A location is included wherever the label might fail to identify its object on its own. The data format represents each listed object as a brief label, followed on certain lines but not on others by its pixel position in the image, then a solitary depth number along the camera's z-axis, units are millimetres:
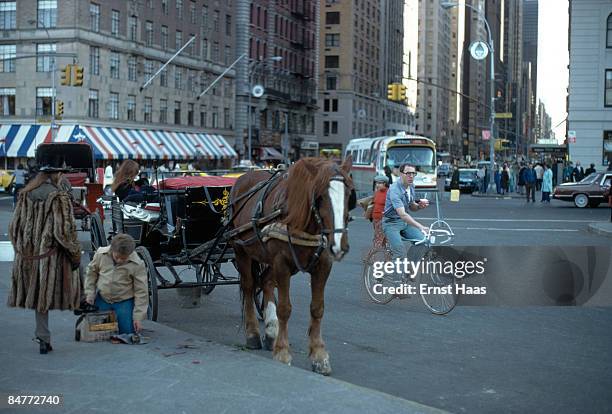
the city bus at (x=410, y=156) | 48156
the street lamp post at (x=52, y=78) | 52844
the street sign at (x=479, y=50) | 49094
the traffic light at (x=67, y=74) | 41469
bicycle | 12070
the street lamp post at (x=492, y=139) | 55250
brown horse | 7945
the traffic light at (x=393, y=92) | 46844
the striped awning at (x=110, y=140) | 55812
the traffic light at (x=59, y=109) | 49062
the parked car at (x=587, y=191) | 39844
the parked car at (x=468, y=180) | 59094
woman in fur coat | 8297
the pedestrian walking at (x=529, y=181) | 46344
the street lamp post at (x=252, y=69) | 82875
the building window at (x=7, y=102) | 58406
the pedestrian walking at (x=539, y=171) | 52969
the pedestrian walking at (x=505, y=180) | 56219
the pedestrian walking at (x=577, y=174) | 50625
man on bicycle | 12727
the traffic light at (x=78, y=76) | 40781
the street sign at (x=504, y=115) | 51584
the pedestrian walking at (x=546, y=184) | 44844
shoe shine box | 9086
